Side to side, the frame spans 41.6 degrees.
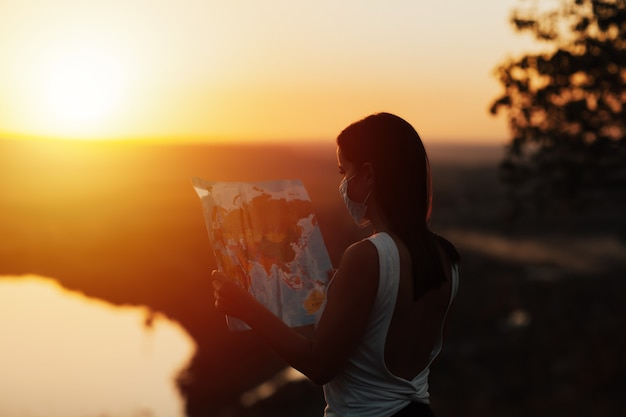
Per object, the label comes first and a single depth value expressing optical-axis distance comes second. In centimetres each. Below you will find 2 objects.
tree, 966
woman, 238
